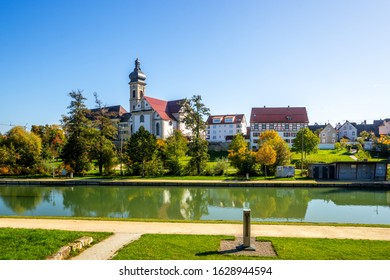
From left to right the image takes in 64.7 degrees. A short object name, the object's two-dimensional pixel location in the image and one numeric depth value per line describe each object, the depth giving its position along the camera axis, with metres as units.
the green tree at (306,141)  42.22
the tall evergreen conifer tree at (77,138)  36.81
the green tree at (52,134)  56.14
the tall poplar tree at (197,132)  35.31
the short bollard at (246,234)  8.05
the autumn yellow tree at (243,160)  33.31
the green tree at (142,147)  34.47
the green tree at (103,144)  36.12
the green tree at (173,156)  35.41
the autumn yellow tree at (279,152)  33.25
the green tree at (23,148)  38.62
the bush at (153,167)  34.93
